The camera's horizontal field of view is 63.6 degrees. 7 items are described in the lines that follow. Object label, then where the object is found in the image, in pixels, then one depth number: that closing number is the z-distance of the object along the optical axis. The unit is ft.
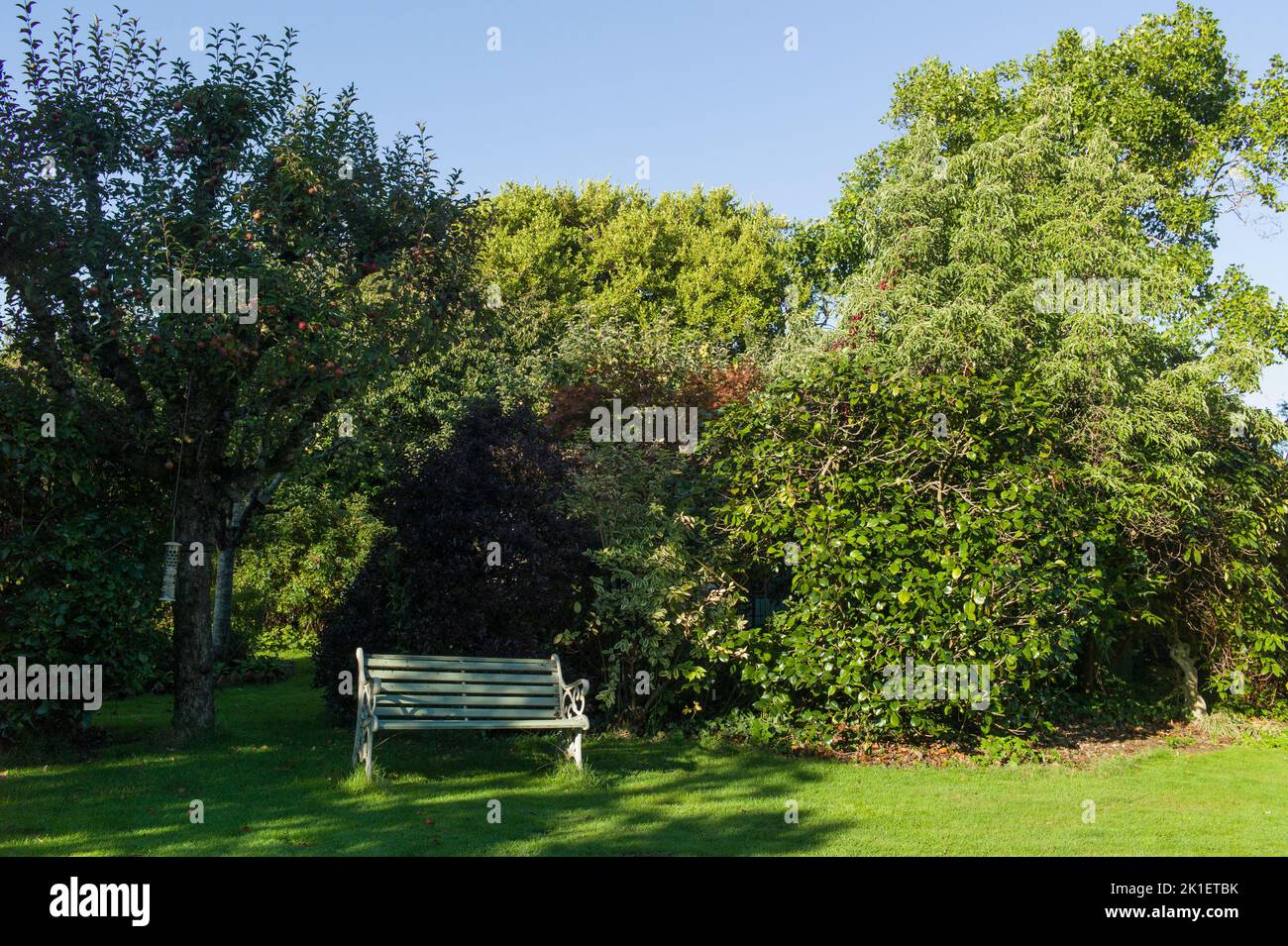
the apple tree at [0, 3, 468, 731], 29.94
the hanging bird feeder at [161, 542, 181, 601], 29.35
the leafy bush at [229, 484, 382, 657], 62.75
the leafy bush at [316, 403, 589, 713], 34.47
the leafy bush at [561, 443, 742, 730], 36.09
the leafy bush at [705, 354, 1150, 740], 32.78
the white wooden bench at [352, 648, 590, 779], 27.81
